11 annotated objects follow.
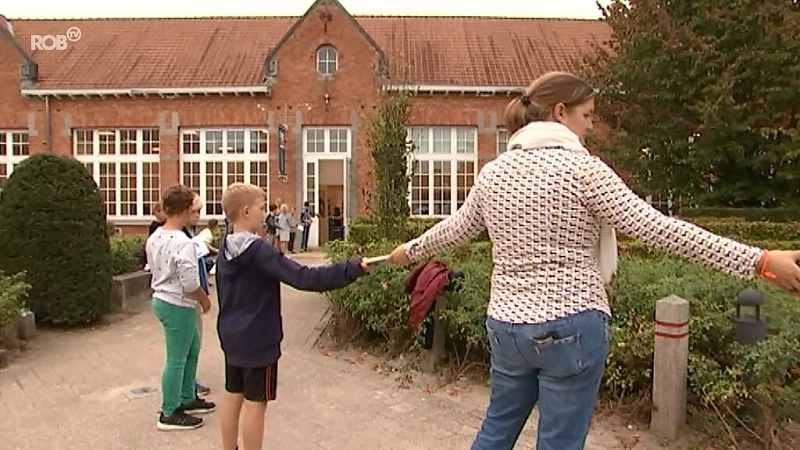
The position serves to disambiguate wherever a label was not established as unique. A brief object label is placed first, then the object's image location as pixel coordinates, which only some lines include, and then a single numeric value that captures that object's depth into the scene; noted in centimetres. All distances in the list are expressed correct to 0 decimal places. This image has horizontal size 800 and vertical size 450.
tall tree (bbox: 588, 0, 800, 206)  1316
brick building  2217
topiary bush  830
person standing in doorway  2125
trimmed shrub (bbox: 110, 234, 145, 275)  1068
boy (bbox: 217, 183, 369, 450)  352
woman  234
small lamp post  446
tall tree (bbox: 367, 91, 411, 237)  936
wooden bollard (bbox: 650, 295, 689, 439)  447
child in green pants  480
